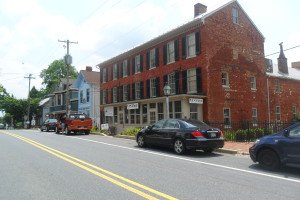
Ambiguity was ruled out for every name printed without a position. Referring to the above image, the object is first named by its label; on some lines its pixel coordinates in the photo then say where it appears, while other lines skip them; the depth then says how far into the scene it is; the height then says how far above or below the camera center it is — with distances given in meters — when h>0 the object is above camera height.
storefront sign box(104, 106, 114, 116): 31.34 +1.13
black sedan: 13.20 -0.51
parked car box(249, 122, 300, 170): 9.40 -0.79
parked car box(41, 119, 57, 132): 38.81 +0.04
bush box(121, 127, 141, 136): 24.11 -0.60
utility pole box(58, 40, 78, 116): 38.53 +7.35
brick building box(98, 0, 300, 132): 26.61 +4.24
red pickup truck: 28.44 +0.05
